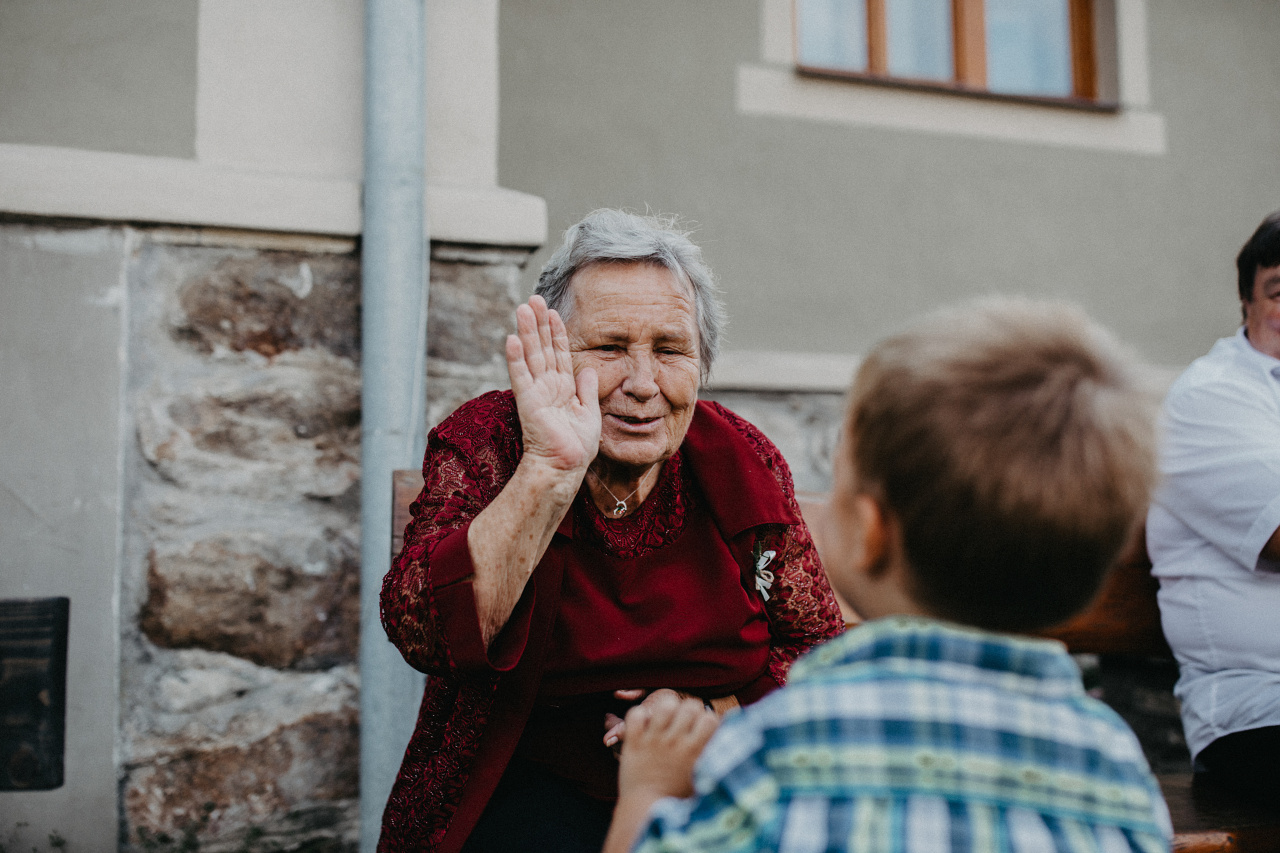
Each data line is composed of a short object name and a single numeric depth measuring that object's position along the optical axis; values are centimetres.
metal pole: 230
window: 419
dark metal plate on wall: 220
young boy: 91
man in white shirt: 194
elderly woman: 150
